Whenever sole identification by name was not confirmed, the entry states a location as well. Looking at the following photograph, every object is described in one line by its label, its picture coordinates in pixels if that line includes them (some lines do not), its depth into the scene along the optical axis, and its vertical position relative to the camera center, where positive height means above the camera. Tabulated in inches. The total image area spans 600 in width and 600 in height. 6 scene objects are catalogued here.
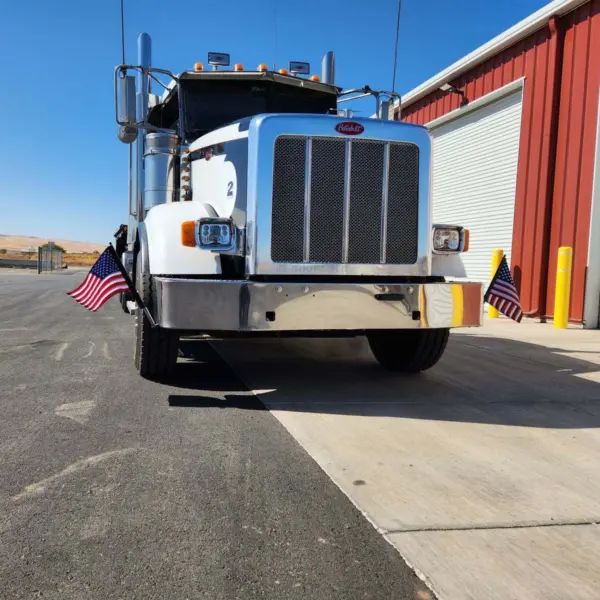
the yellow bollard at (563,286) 375.9 -16.4
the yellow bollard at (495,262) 454.3 -2.1
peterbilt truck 168.4 +3.2
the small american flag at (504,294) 217.2 -13.2
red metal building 376.2 +85.1
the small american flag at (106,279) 198.5 -10.4
